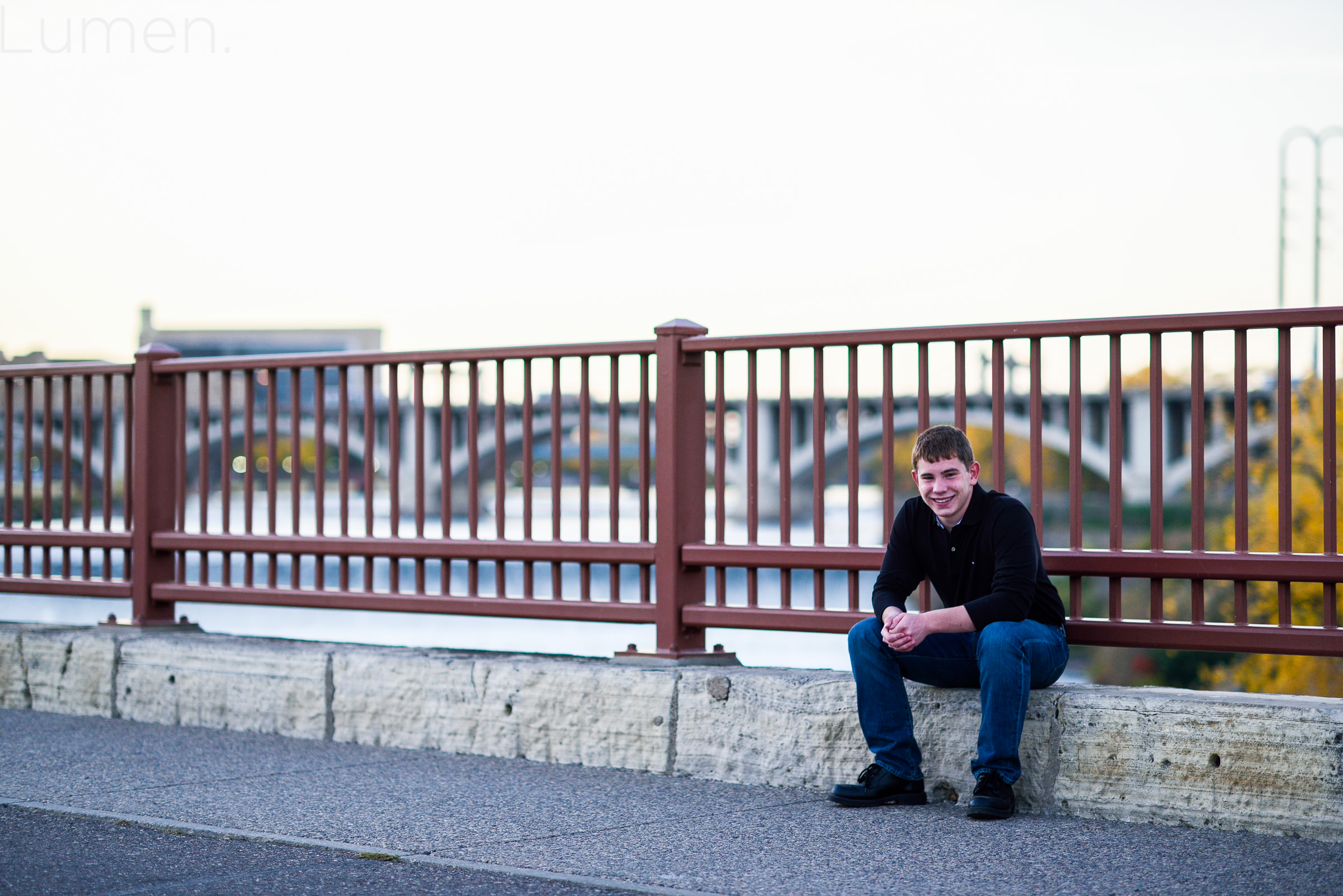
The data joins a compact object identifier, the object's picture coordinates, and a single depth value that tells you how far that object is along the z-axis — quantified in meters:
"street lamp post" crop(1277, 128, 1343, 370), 36.19
